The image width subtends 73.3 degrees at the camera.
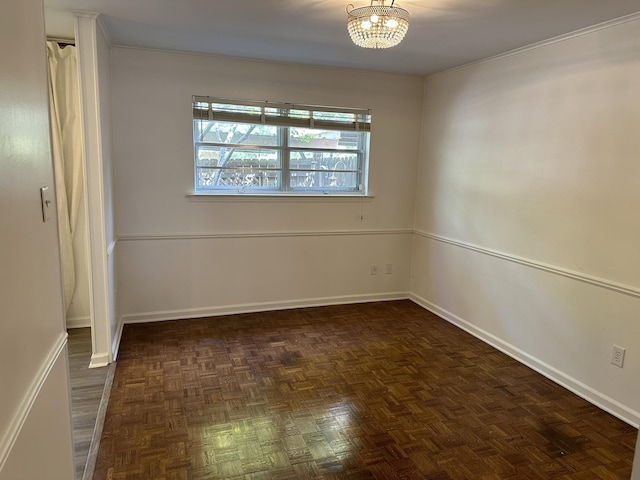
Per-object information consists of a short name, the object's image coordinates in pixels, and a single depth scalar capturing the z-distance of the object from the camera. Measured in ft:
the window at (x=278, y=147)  12.47
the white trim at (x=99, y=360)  9.62
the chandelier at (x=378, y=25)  6.70
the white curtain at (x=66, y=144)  10.85
